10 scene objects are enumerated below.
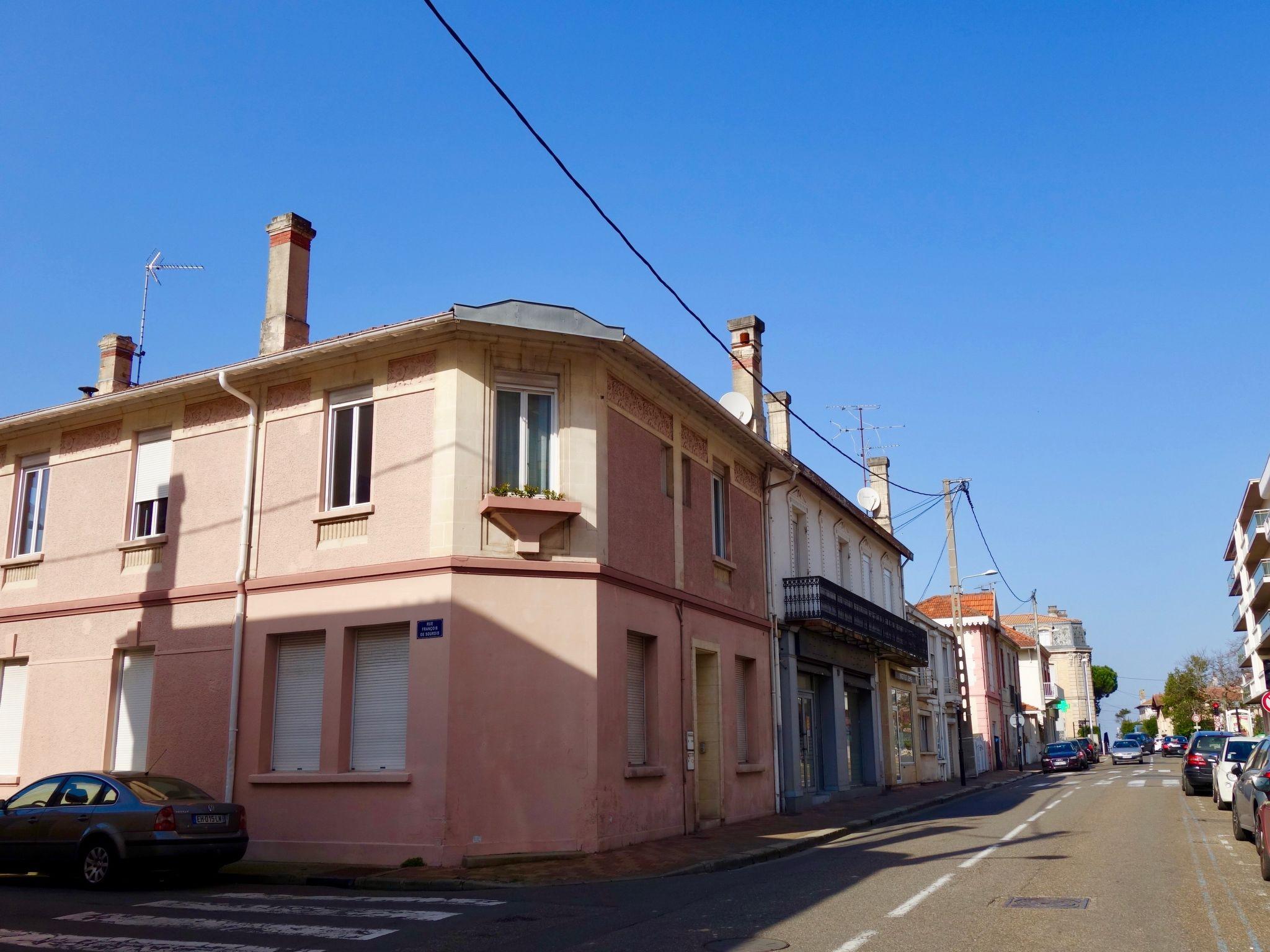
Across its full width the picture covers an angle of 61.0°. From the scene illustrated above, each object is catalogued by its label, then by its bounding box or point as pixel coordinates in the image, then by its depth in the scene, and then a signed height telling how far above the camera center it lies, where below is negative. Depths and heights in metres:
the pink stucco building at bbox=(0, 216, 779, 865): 14.49 +1.91
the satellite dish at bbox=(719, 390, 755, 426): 22.31 +6.31
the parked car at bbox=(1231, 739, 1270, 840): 11.71 -0.91
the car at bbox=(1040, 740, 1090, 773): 48.97 -1.96
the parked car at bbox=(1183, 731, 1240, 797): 23.55 -1.02
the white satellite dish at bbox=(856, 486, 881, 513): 34.00 +6.70
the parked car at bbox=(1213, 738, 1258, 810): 19.23 -0.87
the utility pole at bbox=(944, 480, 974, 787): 32.78 +1.88
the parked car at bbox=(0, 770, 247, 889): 12.05 -1.15
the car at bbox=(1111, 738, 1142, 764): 53.75 -1.87
